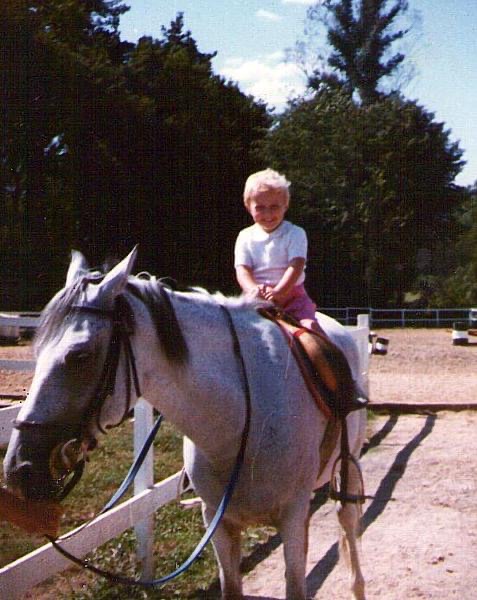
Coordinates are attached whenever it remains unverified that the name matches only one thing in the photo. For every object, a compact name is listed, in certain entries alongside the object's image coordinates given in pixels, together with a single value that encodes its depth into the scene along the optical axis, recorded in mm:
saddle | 3211
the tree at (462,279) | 30670
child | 3574
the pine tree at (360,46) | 36281
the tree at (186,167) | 29047
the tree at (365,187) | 32625
